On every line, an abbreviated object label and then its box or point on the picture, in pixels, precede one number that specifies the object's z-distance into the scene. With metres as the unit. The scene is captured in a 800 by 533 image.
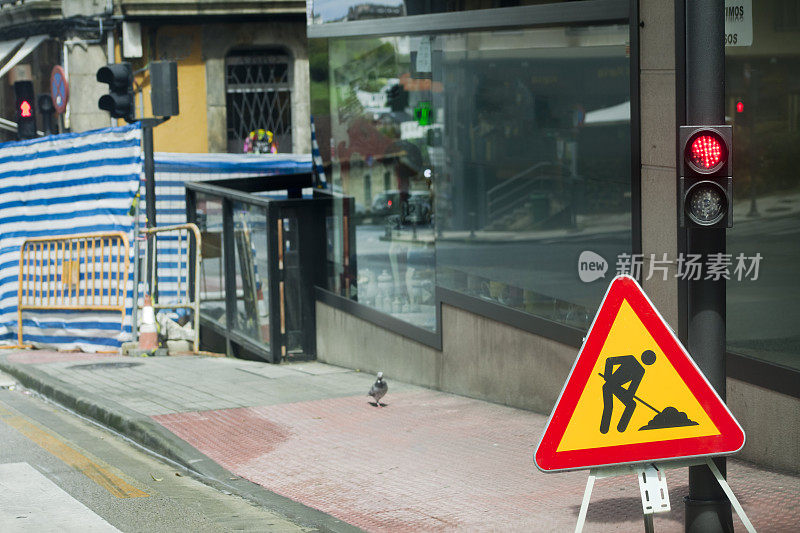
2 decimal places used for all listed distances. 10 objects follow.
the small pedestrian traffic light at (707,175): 4.80
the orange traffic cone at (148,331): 12.84
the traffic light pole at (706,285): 4.89
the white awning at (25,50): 22.95
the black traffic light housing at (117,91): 12.96
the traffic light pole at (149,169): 12.85
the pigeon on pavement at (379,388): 9.03
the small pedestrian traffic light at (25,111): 19.02
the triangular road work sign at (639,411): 4.72
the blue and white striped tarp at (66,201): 13.50
